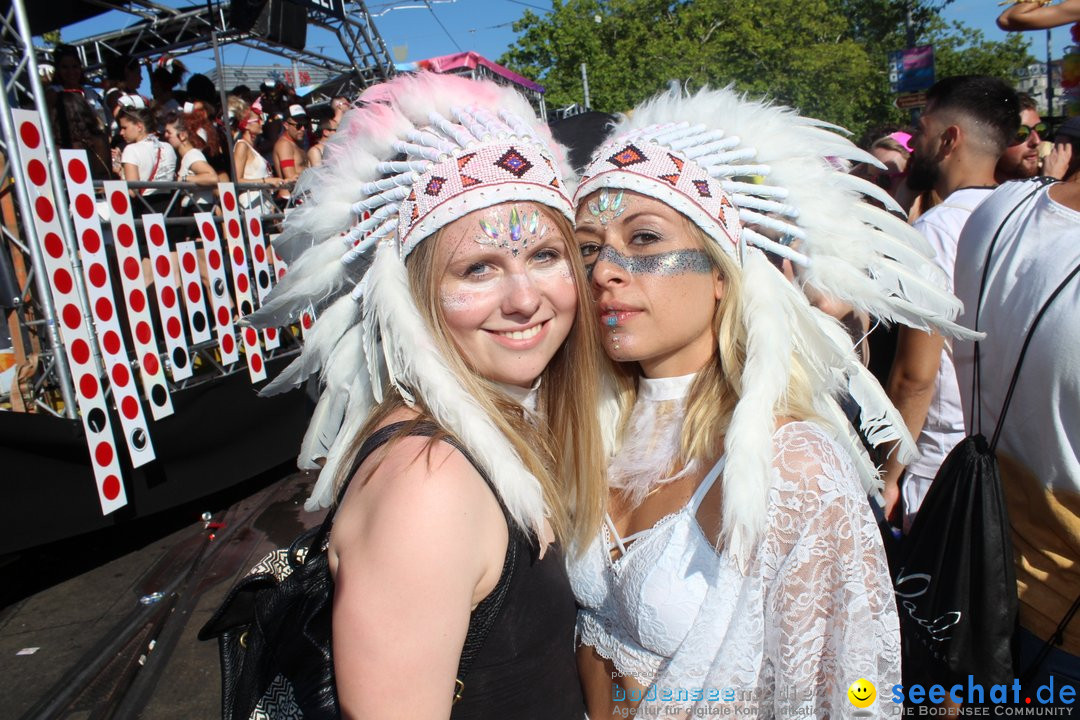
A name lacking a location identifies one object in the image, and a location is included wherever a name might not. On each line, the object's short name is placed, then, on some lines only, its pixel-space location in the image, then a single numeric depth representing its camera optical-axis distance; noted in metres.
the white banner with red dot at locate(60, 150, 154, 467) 3.87
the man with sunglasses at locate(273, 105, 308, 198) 7.26
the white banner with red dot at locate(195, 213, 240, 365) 5.05
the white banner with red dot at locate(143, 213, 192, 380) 4.52
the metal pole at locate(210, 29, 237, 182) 5.51
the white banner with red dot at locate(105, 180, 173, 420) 4.21
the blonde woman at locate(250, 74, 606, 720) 1.15
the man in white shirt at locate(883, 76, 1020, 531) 2.47
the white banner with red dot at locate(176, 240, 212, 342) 4.80
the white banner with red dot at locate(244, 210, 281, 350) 5.52
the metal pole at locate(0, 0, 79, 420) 3.51
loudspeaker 7.72
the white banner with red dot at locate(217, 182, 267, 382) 5.25
